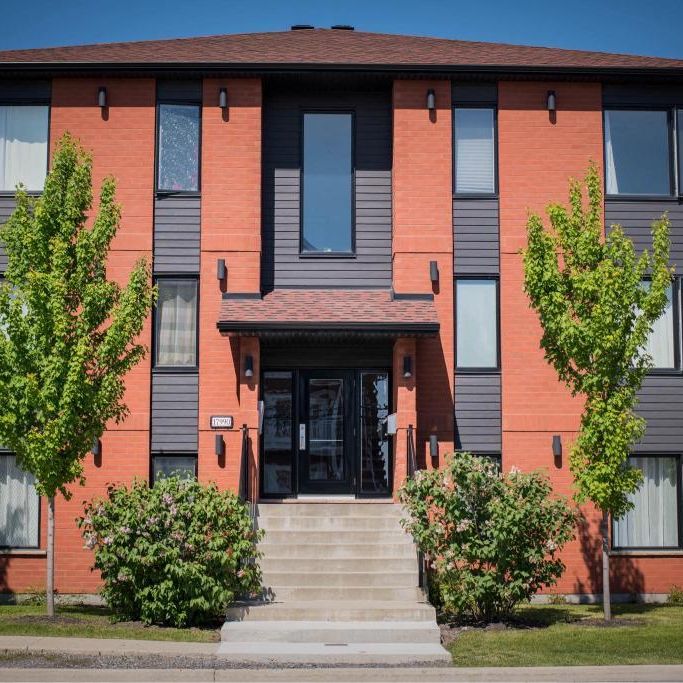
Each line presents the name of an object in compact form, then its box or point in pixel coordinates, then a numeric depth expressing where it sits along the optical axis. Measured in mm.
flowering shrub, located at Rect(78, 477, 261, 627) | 13336
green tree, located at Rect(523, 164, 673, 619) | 14344
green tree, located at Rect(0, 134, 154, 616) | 13852
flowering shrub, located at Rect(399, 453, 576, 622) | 13875
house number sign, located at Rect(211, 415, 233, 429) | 17109
